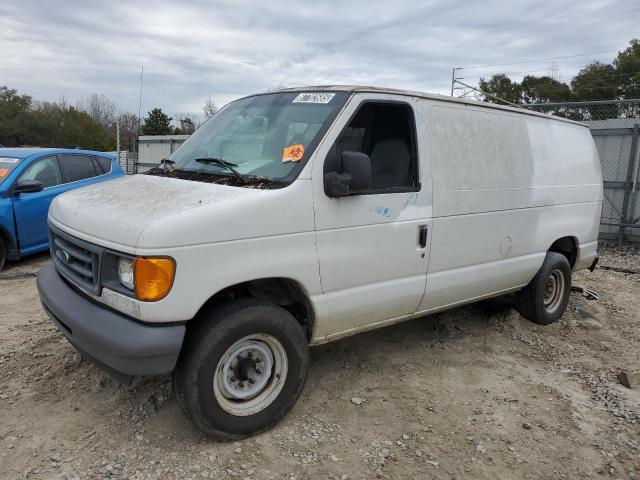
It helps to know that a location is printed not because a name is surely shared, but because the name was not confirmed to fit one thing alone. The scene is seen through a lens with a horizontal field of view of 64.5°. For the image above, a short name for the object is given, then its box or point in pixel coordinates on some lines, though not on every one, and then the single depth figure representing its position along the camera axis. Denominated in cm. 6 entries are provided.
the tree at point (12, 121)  4012
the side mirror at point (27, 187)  682
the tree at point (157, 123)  4566
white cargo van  266
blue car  676
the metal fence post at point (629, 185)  922
